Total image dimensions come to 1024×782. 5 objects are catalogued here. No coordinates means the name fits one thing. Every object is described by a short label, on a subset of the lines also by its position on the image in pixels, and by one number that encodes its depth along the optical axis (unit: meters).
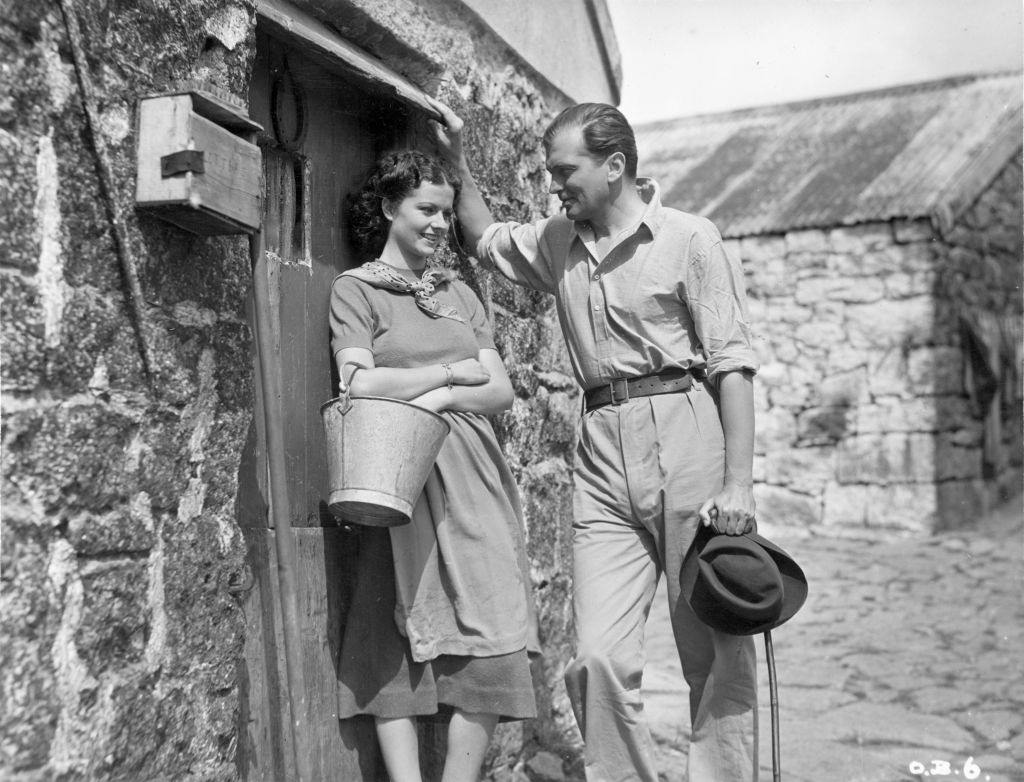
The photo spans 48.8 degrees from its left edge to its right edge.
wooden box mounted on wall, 2.33
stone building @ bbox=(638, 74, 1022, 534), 10.20
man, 3.00
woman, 3.00
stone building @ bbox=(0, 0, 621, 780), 2.11
